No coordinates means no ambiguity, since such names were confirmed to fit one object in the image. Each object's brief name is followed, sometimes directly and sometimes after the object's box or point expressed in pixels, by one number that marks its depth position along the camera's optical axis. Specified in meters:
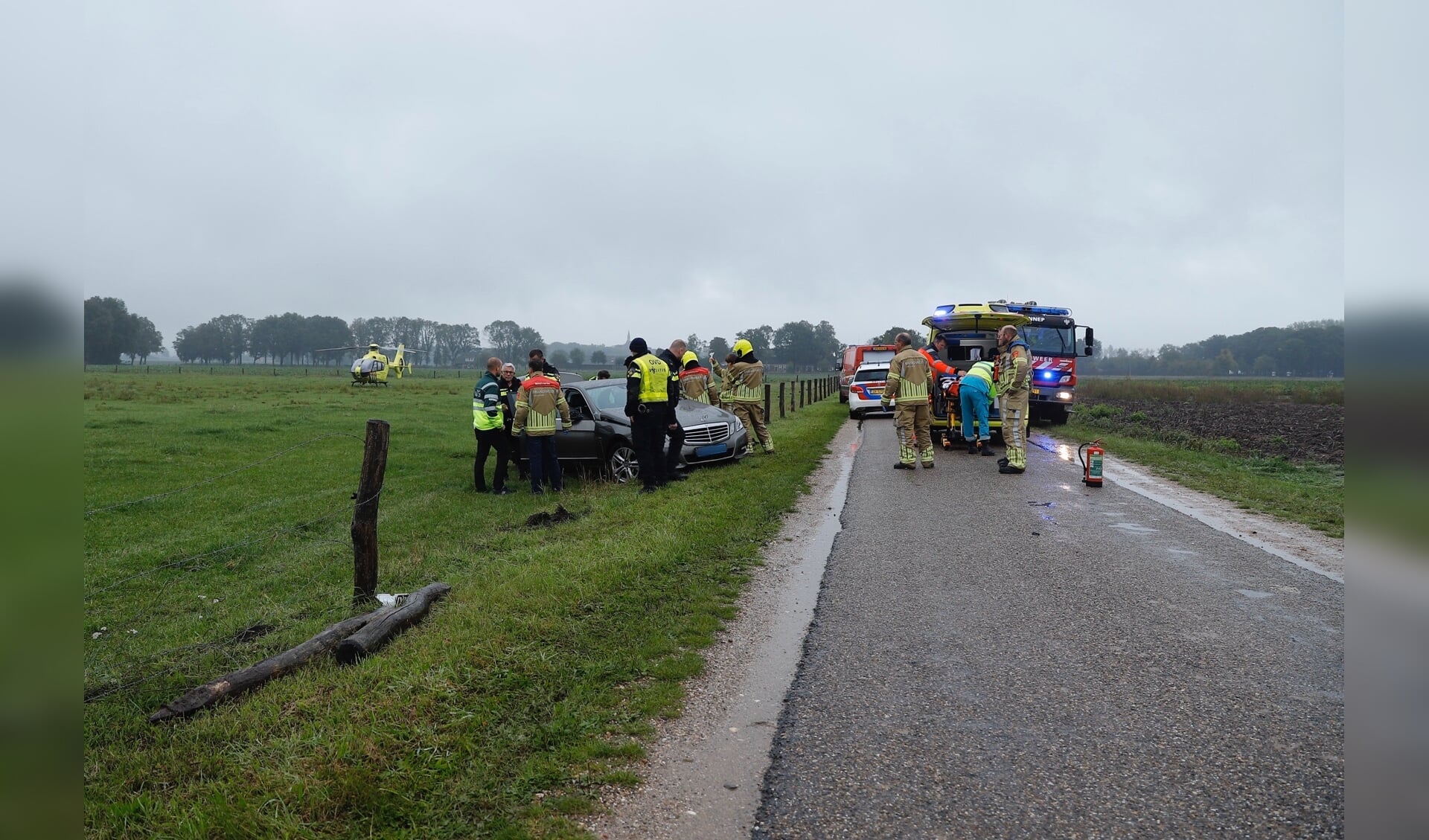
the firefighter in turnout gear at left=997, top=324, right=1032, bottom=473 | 12.38
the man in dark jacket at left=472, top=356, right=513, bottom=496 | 12.10
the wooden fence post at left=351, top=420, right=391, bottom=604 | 6.15
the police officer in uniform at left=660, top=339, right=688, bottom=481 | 11.70
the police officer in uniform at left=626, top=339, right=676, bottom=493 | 11.28
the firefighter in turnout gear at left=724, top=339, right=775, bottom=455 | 14.87
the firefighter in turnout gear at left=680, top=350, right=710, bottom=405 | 14.53
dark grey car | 12.56
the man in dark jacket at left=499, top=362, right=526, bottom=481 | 12.43
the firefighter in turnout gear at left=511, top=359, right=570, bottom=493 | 11.71
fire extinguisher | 10.95
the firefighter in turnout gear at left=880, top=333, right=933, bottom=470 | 12.88
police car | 23.94
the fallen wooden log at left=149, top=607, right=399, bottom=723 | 4.27
